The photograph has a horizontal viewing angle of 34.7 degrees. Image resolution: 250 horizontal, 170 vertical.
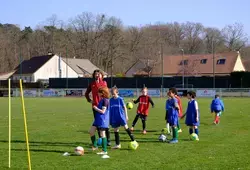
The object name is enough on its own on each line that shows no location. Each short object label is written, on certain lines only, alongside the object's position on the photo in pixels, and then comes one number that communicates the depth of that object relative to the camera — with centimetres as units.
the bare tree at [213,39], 10623
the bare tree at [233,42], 10264
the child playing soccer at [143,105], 1642
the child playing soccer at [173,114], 1313
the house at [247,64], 9044
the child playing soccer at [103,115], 1054
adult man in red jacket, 1145
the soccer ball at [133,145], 1146
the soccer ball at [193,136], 1341
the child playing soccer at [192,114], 1383
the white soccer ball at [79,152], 1054
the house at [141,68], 8631
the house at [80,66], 9269
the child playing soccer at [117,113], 1200
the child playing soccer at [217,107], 1979
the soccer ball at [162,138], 1334
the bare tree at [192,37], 10788
